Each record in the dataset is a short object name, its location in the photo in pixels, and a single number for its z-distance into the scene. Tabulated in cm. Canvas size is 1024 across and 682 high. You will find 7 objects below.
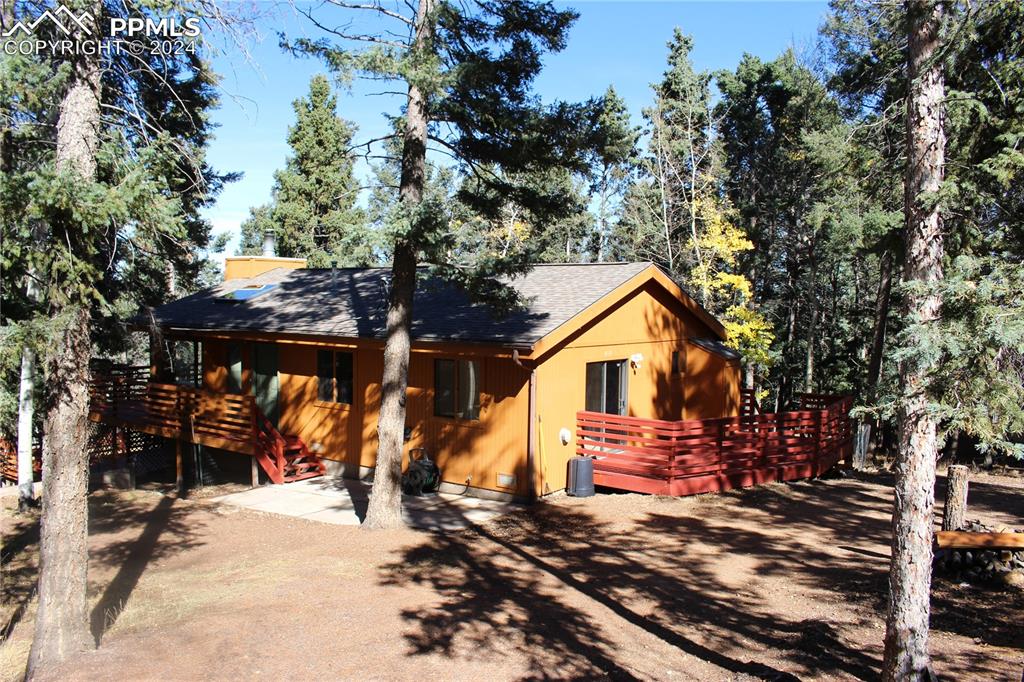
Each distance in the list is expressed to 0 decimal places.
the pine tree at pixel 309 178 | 3152
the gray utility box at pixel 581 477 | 1334
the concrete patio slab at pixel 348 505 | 1191
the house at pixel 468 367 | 1312
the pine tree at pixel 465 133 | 981
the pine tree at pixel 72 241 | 624
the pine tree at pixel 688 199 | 2745
